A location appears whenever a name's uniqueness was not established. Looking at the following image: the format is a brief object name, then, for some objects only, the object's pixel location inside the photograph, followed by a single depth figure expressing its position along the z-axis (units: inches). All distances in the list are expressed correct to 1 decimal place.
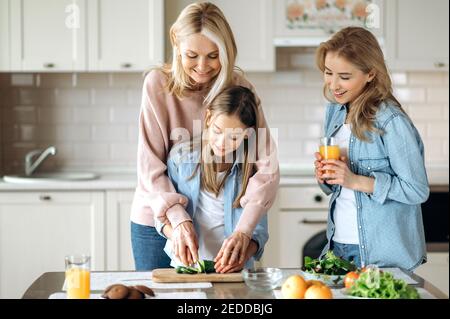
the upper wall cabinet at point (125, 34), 234.9
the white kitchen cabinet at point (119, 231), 229.7
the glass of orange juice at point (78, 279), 138.4
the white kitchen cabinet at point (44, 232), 229.4
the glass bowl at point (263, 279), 143.3
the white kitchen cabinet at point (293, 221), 230.7
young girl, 158.3
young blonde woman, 155.8
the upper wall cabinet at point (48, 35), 234.7
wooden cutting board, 146.1
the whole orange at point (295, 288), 138.5
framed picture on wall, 239.3
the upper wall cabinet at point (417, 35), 241.3
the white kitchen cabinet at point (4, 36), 234.4
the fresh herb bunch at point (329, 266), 148.1
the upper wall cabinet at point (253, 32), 239.0
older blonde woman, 159.1
